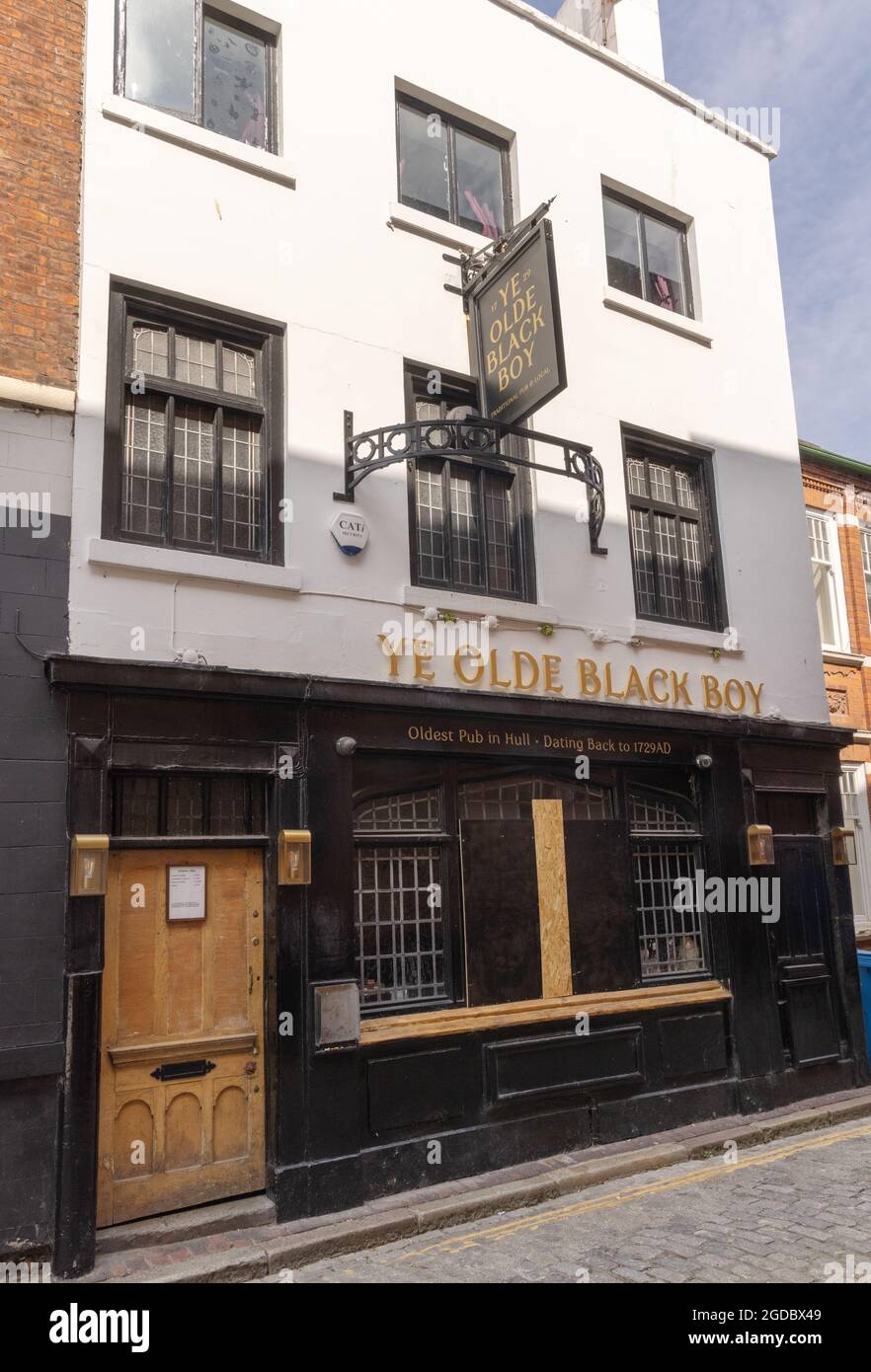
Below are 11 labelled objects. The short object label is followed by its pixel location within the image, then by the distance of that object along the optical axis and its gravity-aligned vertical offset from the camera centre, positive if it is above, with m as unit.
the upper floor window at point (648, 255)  10.93 +6.91
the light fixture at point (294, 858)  7.12 +0.39
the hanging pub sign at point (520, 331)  7.95 +4.59
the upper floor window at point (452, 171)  9.38 +6.80
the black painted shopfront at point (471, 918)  6.89 -0.09
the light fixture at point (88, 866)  6.27 +0.34
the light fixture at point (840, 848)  10.84 +0.48
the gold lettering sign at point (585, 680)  8.27 +1.98
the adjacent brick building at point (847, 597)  13.73 +4.11
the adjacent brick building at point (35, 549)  6.00 +2.37
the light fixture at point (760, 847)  9.94 +0.48
